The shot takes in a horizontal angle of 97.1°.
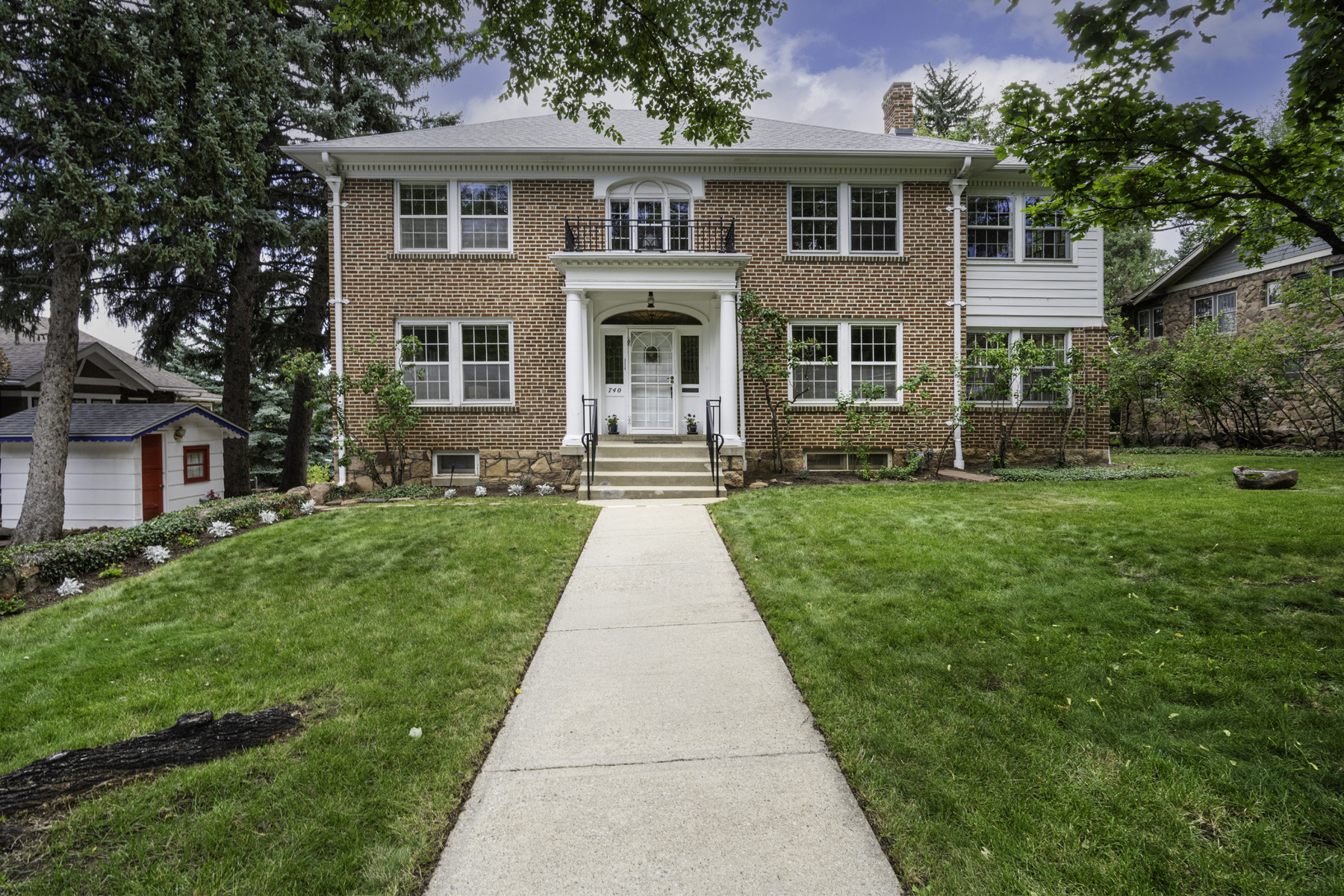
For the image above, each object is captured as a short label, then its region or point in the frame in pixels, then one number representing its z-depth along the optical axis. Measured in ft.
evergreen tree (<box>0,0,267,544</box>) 25.46
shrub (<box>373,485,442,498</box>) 31.71
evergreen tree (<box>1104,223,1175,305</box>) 94.77
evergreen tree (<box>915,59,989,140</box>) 93.81
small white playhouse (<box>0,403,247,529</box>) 34.14
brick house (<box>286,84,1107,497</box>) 35.50
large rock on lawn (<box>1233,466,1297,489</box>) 25.79
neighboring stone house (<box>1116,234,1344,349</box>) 51.49
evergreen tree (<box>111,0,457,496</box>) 42.01
